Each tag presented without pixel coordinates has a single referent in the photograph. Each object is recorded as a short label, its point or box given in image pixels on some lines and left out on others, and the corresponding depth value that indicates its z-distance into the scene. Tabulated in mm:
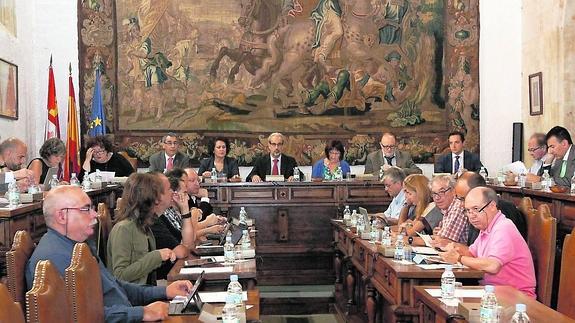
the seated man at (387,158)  10664
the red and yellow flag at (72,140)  10888
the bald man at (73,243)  3355
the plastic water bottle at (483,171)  10273
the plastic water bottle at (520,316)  2768
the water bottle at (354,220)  7237
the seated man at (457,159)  10961
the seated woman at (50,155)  8812
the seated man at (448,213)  5512
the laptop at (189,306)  3405
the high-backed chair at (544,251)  4723
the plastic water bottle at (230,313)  3062
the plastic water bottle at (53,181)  8013
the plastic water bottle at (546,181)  7773
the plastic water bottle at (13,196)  6293
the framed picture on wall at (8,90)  9984
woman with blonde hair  6174
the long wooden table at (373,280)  4324
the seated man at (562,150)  8531
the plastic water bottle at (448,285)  3586
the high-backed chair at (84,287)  2807
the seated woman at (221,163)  10680
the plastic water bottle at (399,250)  4836
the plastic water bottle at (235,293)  3183
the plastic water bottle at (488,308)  2971
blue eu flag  11625
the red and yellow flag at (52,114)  11078
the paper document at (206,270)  4398
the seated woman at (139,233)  4672
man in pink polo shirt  4324
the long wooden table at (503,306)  3021
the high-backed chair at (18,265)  3158
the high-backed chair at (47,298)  2348
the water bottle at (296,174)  9883
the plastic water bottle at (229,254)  4793
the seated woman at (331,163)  10562
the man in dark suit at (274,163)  10680
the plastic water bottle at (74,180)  8908
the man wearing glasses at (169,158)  10844
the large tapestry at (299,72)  12156
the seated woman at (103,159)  10664
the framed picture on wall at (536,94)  11578
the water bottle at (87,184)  8648
